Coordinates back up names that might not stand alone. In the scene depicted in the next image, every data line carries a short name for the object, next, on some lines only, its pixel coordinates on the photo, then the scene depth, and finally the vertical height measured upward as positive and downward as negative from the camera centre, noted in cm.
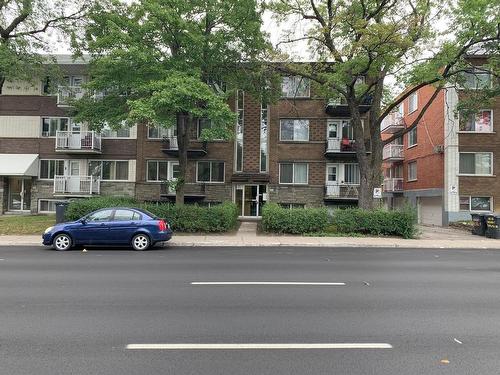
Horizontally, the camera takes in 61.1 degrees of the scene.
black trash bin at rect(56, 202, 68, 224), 1964 -74
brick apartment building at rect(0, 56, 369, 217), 2844 +285
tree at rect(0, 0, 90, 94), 2166 +885
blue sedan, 1409 -113
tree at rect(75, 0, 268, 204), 1688 +627
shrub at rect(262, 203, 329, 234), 1895 -88
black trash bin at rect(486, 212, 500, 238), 1989 -105
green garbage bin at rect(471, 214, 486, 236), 2116 -106
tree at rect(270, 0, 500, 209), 1797 +682
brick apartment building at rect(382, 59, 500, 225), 2695 +277
